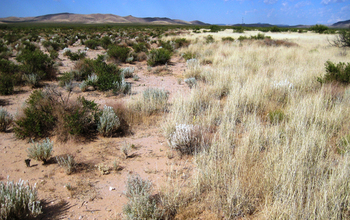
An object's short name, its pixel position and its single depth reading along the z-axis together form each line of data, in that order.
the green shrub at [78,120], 4.21
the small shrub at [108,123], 4.37
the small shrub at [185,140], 3.66
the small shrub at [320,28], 38.76
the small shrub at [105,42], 17.03
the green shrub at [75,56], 11.81
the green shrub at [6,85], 6.62
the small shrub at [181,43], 18.48
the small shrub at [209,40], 20.06
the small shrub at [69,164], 3.27
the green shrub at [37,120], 4.21
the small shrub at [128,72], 9.21
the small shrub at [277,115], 4.47
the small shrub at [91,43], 17.41
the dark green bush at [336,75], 6.79
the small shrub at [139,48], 14.91
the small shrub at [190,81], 7.80
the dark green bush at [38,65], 8.05
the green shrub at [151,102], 5.32
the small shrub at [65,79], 7.69
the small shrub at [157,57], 11.80
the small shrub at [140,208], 2.27
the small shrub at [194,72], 8.85
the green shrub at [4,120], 4.55
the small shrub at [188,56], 12.85
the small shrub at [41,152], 3.50
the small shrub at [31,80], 7.54
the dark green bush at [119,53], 11.95
